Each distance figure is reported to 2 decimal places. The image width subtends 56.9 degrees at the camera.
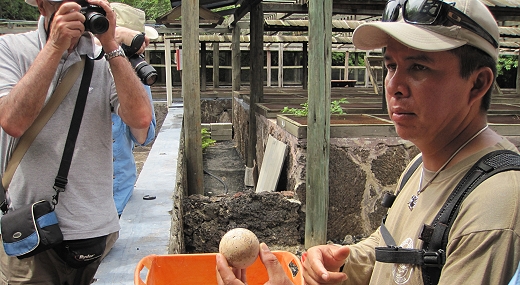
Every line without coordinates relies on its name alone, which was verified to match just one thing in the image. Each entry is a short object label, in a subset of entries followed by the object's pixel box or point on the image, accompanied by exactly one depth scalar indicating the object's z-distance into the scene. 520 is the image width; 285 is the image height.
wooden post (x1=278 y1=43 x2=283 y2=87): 22.29
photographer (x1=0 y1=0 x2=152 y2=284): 2.08
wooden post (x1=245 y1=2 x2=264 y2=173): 9.57
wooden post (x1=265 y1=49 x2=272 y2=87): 22.50
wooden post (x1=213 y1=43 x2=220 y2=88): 19.82
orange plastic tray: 1.60
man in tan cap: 1.10
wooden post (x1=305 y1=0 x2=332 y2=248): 5.06
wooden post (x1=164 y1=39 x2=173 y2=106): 10.44
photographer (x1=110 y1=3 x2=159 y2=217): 3.21
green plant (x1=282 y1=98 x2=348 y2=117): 7.00
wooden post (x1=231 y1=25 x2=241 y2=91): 12.74
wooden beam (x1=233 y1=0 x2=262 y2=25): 9.14
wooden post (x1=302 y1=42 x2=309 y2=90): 15.64
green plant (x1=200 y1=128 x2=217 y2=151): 12.95
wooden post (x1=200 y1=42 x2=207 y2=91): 18.08
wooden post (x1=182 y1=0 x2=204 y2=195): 5.92
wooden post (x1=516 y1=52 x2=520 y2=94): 14.79
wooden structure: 5.07
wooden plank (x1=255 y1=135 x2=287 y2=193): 6.38
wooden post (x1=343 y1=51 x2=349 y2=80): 23.85
